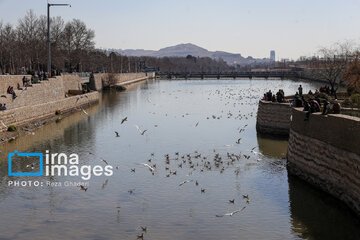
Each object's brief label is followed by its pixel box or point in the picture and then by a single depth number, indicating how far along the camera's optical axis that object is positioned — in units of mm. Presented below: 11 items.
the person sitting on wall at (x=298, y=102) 26641
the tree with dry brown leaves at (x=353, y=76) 44781
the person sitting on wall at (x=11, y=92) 41031
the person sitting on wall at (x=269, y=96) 39194
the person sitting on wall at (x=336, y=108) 21391
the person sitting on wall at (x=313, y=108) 23044
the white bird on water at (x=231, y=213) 18866
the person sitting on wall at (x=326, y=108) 21516
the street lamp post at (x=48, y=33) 51156
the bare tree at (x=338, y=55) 70738
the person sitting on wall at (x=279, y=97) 37700
